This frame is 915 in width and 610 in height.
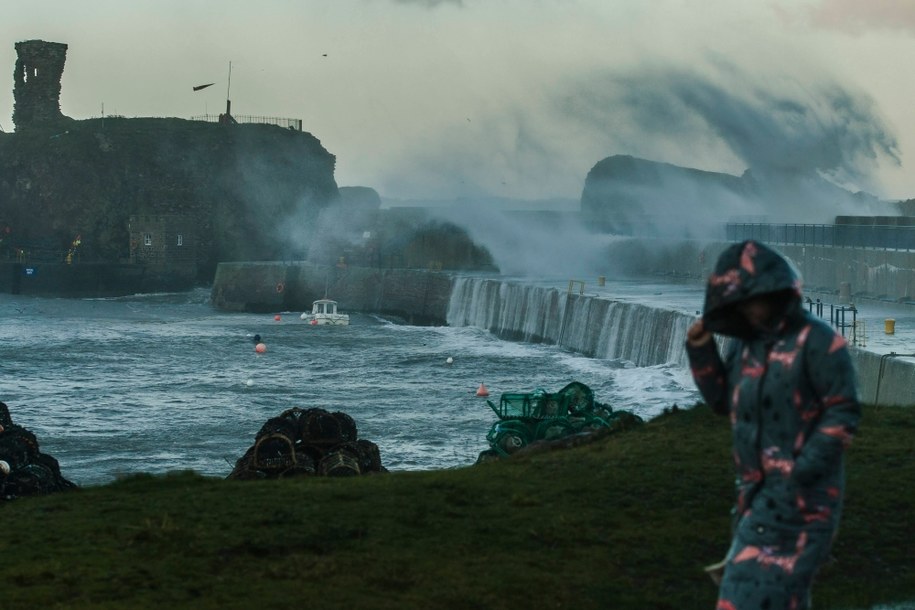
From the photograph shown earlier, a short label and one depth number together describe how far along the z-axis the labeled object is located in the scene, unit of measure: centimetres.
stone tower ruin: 13462
